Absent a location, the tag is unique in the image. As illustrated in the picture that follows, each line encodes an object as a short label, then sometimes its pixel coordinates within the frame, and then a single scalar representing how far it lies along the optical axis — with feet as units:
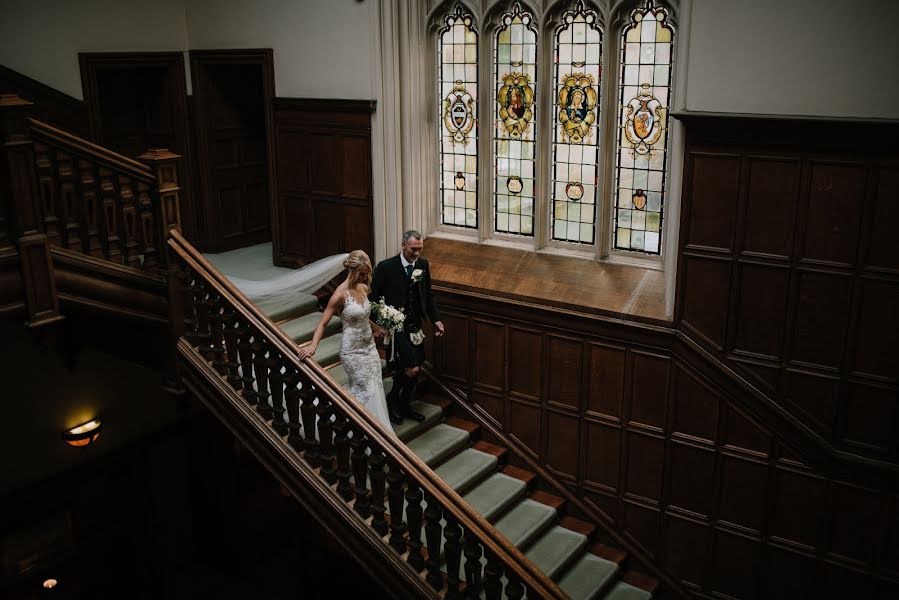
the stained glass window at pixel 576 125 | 25.23
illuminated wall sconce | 26.25
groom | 23.71
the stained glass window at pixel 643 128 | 24.00
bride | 20.98
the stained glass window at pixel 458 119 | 27.48
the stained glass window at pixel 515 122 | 26.43
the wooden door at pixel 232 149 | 31.35
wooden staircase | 24.35
